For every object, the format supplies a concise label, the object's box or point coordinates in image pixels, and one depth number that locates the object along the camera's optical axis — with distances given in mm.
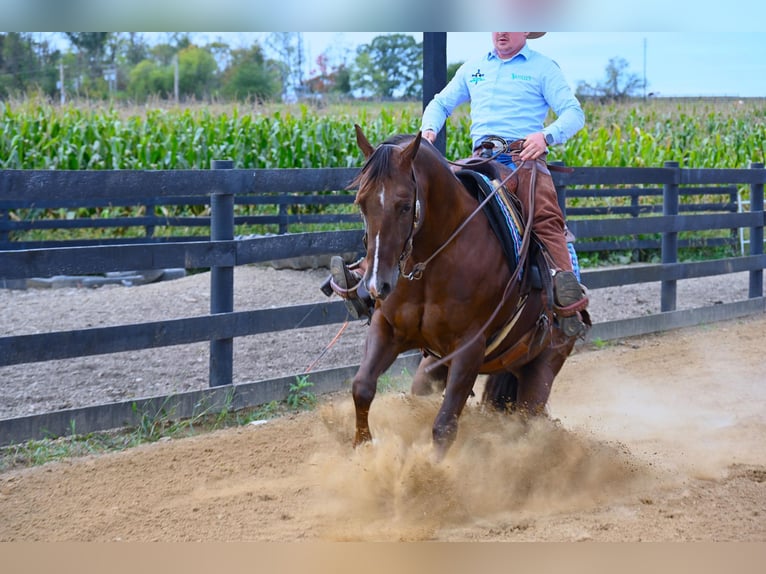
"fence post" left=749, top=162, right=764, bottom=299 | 10562
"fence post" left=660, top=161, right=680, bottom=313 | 9422
